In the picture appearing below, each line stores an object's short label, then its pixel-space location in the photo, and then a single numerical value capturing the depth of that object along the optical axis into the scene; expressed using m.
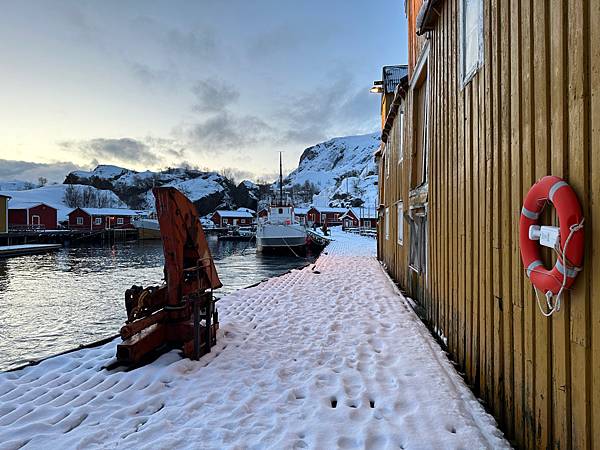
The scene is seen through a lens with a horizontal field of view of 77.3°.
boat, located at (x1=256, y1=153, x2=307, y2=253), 31.22
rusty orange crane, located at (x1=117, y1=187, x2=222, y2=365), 4.54
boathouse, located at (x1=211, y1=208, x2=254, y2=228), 82.62
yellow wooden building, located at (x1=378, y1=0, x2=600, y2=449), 1.85
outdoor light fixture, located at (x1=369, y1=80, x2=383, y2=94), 17.06
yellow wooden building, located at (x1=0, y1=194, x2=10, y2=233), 36.66
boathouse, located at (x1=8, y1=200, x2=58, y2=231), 54.22
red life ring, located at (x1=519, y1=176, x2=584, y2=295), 1.87
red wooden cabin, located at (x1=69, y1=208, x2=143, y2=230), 61.94
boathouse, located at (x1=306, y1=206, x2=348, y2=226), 83.69
